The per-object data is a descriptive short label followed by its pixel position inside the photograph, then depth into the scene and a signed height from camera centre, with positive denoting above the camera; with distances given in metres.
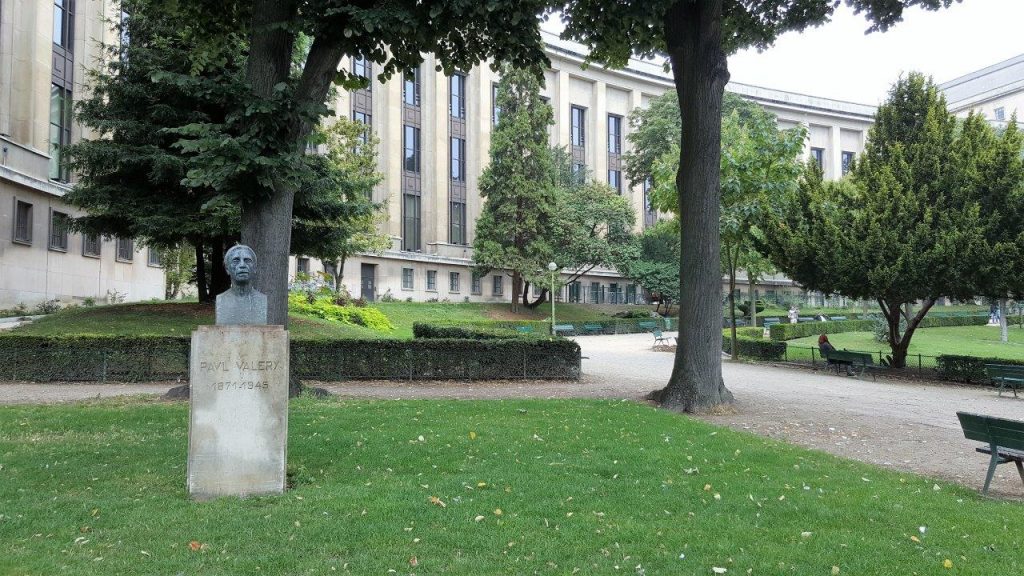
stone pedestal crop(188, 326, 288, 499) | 5.85 -0.96
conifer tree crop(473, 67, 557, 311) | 44.22 +7.96
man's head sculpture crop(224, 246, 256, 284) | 6.09 +0.38
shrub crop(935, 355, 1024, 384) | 19.44 -1.75
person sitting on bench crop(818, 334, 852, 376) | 21.72 -1.26
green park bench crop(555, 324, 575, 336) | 36.80 -1.22
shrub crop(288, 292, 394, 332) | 26.62 -0.26
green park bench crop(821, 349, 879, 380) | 20.77 -1.58
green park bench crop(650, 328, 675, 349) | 31.80 -1.64
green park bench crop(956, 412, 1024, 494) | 6.61 -1.30
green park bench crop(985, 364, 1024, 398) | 16.32 -1.60
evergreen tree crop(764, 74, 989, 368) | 19.19 +2.74
